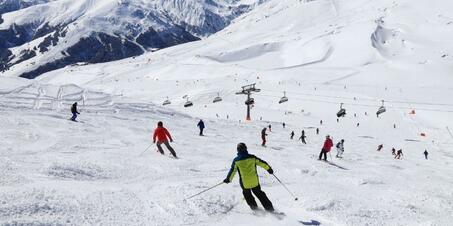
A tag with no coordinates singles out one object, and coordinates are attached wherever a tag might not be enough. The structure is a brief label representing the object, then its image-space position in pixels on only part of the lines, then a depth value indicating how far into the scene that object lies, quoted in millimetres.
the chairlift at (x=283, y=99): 89319
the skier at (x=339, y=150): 26850
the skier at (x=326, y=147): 23688
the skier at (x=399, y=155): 33769
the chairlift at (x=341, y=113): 76625
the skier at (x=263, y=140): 28688
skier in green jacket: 10500
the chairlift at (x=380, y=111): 78938
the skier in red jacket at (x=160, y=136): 19011
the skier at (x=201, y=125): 31162
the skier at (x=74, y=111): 30741
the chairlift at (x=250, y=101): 66450
